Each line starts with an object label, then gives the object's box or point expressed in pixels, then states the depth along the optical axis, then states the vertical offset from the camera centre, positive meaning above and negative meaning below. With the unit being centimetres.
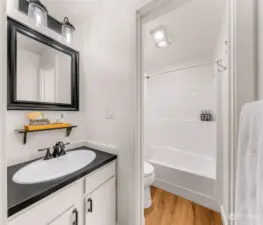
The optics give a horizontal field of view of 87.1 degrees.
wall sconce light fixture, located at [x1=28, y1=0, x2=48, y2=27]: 107 +80
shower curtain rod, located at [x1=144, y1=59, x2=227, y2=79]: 177 +75
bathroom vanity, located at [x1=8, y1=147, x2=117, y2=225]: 64 -50
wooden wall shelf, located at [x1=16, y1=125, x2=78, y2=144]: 103 -15
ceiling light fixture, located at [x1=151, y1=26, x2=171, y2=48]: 173 +99
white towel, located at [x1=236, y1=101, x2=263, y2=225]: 42 -19
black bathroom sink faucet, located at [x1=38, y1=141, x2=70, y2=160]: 114 -34
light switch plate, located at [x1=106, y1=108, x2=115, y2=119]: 135 -1
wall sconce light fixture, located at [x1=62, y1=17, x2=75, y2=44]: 135 +82
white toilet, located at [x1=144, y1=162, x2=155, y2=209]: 166 -86
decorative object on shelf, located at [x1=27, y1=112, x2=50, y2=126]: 110 -5
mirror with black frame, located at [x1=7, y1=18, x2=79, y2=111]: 103 +36
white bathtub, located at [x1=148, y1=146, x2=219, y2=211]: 174 -93
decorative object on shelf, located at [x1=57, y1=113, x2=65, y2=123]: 135 -6
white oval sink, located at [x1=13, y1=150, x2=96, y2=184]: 86 -42
